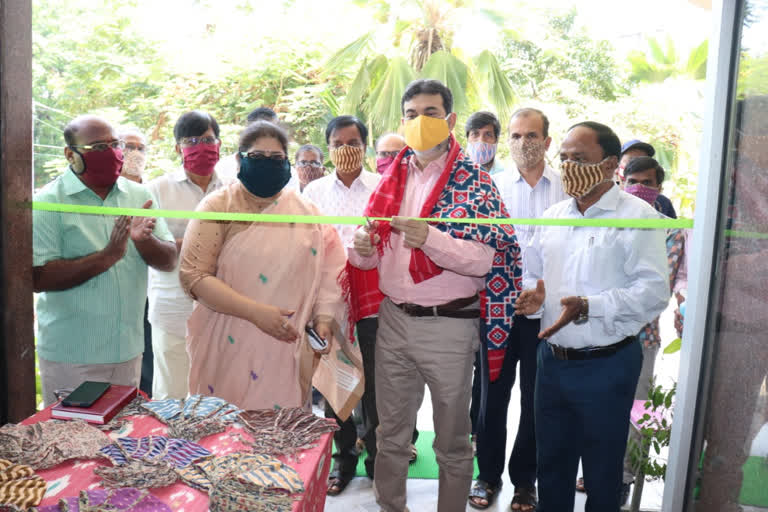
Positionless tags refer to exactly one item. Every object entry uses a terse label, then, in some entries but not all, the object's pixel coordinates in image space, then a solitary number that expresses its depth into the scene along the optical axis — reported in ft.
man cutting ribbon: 6.84
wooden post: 6.61
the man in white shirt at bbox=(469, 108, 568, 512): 8.45
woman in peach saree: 6.97
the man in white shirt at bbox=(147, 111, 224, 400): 9.25
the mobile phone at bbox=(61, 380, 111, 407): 5.66
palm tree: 22.35
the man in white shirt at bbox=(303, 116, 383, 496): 9.02
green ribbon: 6.28
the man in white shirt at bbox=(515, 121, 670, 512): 6.44
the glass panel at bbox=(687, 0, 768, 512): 5.34
